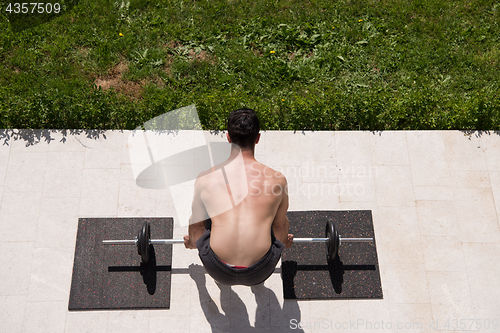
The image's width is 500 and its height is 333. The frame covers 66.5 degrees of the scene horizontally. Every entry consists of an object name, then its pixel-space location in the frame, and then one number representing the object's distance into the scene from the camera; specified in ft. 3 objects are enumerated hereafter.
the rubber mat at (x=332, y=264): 14.65
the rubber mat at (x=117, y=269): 14.32
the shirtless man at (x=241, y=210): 10.39
